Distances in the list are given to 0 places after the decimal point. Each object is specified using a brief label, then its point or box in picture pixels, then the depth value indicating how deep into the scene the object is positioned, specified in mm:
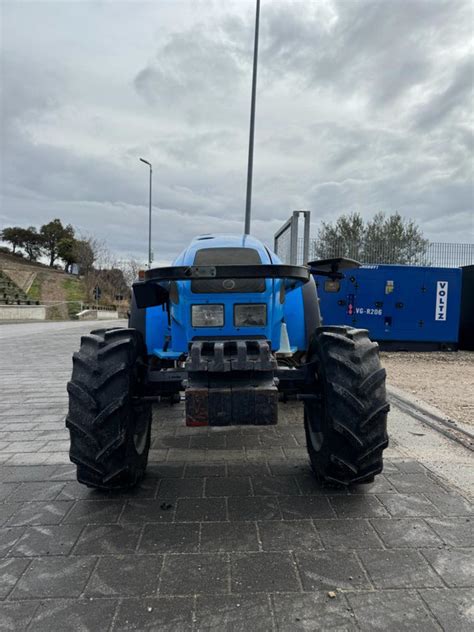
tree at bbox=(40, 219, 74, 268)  63531
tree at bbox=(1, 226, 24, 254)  62062
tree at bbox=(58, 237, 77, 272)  62175
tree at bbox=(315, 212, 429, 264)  11961
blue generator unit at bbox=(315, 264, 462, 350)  10906
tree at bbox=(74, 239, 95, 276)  49031
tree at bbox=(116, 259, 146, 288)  50031
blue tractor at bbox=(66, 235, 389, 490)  2688
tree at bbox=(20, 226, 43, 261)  62562
